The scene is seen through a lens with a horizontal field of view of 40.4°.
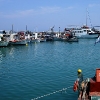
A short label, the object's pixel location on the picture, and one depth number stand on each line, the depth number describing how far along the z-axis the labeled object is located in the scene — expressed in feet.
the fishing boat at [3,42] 131.83
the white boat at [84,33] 229.93
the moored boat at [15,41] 142.73
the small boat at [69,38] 178.82
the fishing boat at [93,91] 24.41
